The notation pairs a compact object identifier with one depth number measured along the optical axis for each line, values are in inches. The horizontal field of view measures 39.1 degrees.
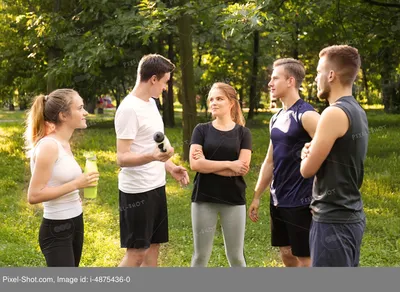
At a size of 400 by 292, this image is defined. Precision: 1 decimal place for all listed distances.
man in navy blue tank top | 157.9
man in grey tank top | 122.9
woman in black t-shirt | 173.2
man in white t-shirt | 163.8
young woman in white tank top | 137.3
